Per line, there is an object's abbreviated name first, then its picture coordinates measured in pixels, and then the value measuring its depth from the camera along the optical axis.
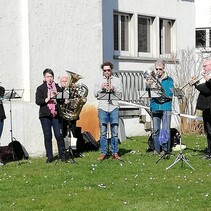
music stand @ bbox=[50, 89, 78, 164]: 12.97
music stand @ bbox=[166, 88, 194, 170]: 12.38
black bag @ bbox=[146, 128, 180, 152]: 15.24
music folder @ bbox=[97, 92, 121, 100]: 13.13
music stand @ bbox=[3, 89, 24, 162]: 12.98
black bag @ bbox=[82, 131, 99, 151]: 15.57
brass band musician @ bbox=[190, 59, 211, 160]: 12.95
